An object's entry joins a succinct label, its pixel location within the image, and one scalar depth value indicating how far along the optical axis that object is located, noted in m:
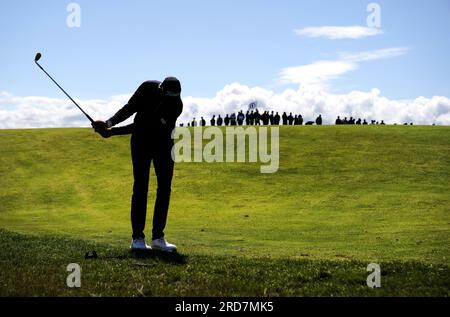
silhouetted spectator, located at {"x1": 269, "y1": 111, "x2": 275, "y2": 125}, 66.25
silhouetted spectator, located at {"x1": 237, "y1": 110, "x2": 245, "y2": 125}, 64.81
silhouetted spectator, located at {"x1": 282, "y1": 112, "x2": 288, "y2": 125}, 68.50
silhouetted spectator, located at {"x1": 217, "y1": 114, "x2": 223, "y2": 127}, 66.56
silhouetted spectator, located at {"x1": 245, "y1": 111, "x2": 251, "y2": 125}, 64.03
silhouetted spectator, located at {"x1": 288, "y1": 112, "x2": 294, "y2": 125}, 69.12
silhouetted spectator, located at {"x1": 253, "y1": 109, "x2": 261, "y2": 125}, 63.91
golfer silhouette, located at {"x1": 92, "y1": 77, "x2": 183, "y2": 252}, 10.24
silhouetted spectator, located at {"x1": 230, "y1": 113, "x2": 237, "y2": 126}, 65.06
